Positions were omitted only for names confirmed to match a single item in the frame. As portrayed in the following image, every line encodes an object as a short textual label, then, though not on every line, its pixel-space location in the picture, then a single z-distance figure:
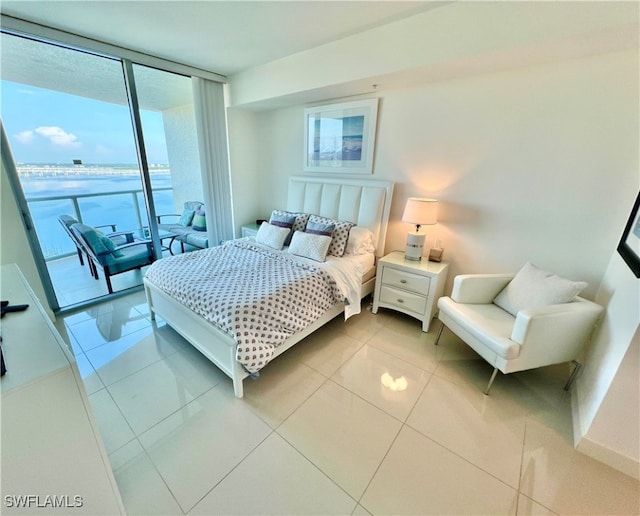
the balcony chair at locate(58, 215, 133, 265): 3.13
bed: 1.85
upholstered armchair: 1.73
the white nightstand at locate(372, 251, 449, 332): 2.52
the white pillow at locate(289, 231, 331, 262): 2.65
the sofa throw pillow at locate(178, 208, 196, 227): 4.34
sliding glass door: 2.69
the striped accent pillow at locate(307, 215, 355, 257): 2.81
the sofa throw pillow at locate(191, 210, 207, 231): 4.13
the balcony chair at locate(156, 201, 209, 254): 3.92
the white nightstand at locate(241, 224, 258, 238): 3.83
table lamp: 2.48
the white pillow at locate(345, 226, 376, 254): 2.84
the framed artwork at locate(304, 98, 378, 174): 2.94
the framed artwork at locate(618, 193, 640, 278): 1.54
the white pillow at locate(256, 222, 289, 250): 2.97
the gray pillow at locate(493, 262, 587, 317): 1.83
